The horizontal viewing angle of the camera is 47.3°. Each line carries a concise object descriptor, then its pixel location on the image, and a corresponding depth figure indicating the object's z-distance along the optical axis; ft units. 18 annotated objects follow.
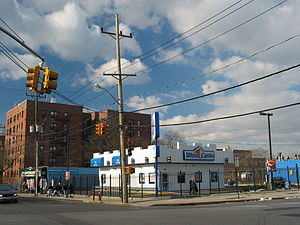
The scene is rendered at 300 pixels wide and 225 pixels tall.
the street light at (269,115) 127.63
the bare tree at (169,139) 289.12
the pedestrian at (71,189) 116.31
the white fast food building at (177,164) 125.78
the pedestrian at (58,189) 132.79
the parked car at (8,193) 87.01
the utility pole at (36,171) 134.92
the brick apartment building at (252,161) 284.20
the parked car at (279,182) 131.38
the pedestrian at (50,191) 126.62
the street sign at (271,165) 113.80
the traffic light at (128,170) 82.73
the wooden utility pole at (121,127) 82.38
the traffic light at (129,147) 81.31
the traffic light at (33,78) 42.52
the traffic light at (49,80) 42.42
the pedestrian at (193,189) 101.03
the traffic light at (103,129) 79.75
